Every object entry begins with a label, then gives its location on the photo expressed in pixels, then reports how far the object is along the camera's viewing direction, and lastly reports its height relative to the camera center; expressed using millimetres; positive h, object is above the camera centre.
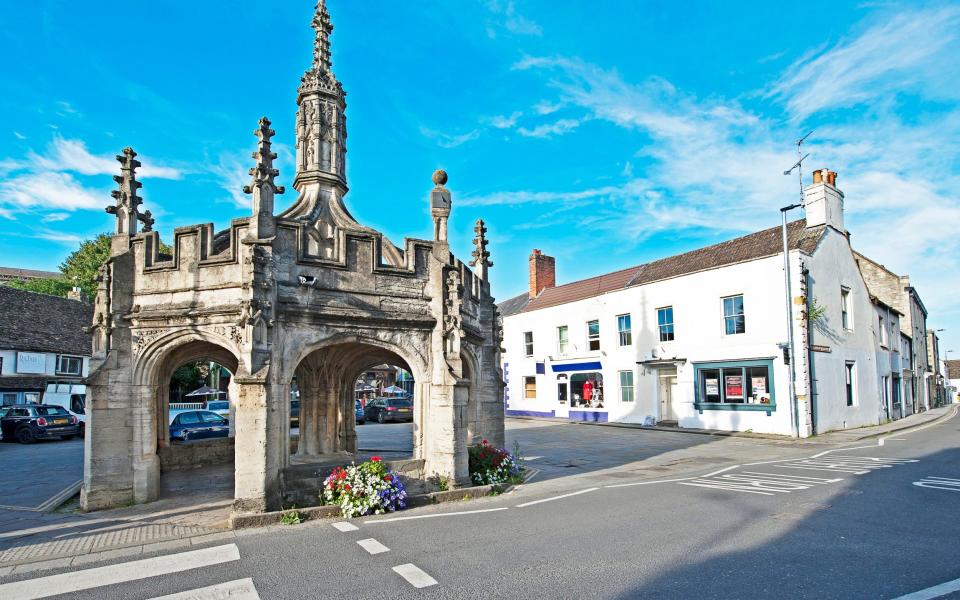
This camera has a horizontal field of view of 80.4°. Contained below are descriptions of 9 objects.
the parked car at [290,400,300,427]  27828 -2727
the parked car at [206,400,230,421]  30138 -2436
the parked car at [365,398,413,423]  34719 -3180
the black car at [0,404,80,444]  24109 -2521
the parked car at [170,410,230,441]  18266 -2110
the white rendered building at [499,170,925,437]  23062 +577
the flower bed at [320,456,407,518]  9750 -2299
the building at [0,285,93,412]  30922 +1052
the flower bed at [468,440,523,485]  12109 -2374
